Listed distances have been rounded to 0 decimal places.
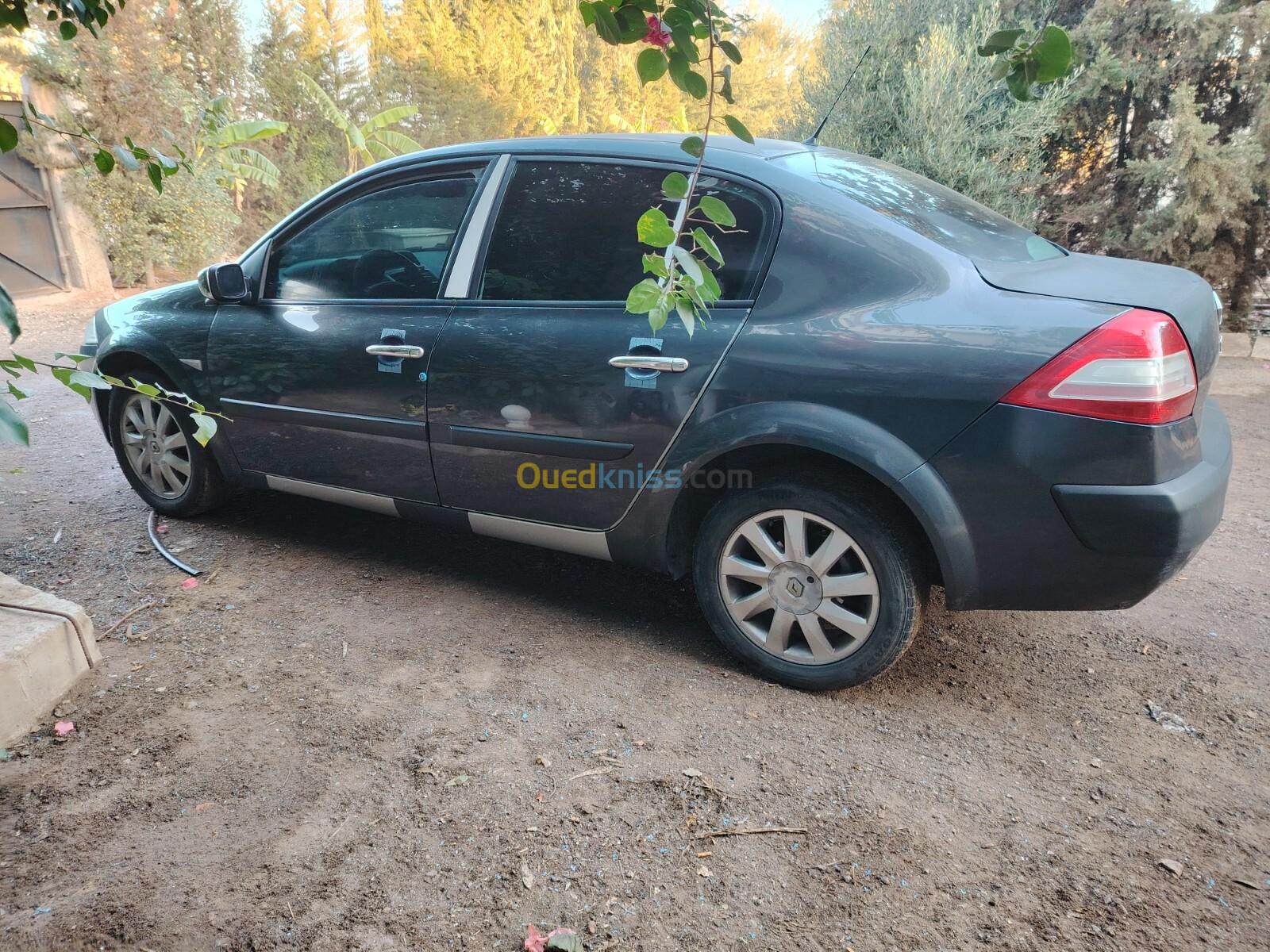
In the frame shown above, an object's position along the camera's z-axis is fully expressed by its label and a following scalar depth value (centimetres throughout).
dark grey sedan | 228
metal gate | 1227
